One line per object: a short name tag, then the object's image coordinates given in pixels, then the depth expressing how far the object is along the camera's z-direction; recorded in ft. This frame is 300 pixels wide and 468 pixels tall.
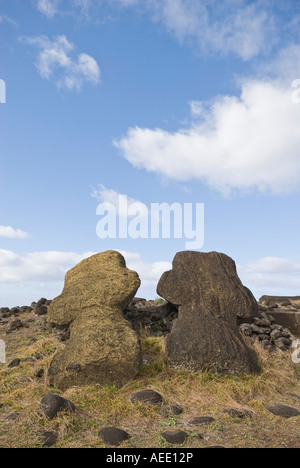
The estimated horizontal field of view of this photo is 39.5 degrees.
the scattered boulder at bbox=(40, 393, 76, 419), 18.11
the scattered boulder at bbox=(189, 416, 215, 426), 17.91
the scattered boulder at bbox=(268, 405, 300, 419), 19.54
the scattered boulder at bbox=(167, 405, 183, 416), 19.45
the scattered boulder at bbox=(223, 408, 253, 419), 18.95
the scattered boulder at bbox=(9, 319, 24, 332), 38.73
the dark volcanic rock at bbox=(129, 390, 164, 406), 20.04
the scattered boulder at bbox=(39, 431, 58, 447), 16.47
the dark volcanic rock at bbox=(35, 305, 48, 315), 40.91
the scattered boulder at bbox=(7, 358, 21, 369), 28.30
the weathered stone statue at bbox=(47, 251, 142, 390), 22.93
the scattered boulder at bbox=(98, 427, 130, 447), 16.20
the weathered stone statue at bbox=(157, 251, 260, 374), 24.41
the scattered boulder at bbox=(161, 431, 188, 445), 16.02
